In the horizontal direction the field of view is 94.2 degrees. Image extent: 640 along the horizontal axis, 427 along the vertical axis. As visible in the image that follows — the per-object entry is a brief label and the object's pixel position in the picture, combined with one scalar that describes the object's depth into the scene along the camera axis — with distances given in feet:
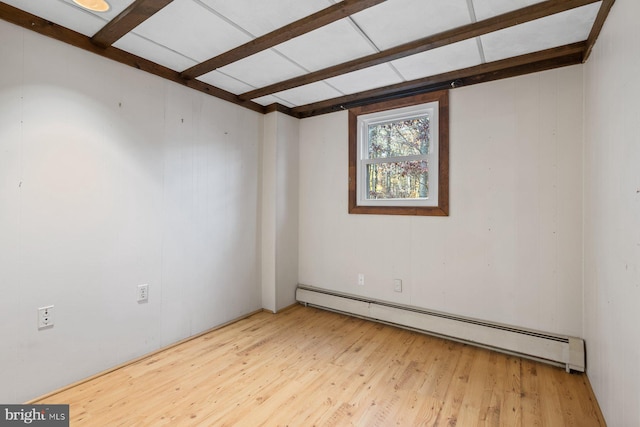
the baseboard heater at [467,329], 7.14
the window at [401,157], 9.11
